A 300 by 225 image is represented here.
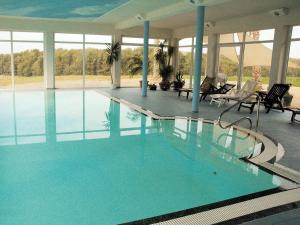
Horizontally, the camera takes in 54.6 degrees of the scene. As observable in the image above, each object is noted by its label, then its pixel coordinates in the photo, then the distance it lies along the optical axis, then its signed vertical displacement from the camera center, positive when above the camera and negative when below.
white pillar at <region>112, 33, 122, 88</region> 14.60 -0.08
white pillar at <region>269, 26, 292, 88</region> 9.83 +0.66
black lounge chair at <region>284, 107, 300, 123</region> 7.43 -0.98
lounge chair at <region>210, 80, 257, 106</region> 9.48 -0.72
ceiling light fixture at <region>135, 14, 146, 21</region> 10.77 +1.93
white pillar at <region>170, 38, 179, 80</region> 16.03 +0.80
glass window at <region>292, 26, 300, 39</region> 9.56 +1.40
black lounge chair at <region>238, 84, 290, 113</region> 8.98 -0.70
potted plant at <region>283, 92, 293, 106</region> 9.93 -0.83
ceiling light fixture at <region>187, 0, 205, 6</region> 7.71 +1.83
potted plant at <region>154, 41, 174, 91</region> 14.97 +0.16
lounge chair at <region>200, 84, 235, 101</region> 11.12 -0.68
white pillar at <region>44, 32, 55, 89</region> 13.37 +0.26
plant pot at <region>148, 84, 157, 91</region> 14.85 -0.87
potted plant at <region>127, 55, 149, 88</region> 14.58 +0.20
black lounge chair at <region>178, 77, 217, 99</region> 11.44 -0.52
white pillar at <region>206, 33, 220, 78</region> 13.13 +0.76
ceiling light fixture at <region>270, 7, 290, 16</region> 9.16 +1.97
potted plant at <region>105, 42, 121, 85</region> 14.37 +0.80
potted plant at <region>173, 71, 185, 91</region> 14.55 -0.61
